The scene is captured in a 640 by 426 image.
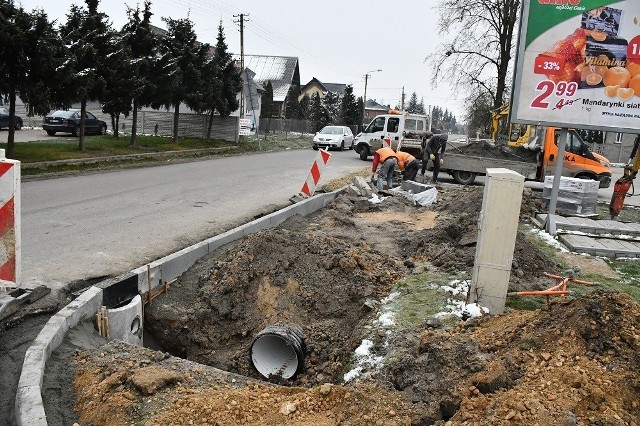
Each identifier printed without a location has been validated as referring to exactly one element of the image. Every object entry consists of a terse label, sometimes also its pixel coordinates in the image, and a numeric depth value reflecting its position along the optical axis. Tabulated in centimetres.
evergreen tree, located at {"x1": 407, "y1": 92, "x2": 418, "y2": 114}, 12762
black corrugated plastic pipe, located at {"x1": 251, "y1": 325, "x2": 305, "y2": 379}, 497
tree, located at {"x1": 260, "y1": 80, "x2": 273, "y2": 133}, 5822
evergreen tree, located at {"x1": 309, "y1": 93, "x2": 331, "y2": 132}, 6391
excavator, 2145
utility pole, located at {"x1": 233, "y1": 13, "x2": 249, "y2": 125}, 3522
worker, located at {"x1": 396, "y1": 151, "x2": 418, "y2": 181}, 1477
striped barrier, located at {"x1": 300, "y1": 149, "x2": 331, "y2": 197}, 1227
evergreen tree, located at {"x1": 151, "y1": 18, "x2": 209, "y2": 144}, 2483
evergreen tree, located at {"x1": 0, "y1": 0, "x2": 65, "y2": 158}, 1435
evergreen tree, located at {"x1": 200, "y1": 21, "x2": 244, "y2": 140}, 2867
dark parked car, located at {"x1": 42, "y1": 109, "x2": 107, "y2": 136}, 2706
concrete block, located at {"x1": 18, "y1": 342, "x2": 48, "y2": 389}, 349
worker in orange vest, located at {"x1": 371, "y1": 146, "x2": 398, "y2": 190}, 1455
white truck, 2669
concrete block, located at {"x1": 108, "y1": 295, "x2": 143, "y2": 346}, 498
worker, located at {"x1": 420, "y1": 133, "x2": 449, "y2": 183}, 1861
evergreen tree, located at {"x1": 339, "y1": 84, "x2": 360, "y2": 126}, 6669
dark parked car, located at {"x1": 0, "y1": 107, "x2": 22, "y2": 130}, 2721
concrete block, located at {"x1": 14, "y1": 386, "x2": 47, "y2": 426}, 306
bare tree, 3569
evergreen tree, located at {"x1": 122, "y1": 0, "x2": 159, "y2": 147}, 2316
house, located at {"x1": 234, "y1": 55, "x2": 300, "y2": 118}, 6757
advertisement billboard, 900
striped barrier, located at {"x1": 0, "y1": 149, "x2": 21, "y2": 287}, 461
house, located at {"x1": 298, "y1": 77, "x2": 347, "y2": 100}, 10051
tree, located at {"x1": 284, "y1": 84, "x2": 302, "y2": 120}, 6544
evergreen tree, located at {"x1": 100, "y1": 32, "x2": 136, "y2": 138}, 2008
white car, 3447
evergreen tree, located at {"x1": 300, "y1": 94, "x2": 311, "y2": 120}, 6619
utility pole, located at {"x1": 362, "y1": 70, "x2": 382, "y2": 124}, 6954
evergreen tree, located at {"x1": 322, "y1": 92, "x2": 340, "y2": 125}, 6769
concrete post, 537
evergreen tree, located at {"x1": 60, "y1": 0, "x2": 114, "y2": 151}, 1773
